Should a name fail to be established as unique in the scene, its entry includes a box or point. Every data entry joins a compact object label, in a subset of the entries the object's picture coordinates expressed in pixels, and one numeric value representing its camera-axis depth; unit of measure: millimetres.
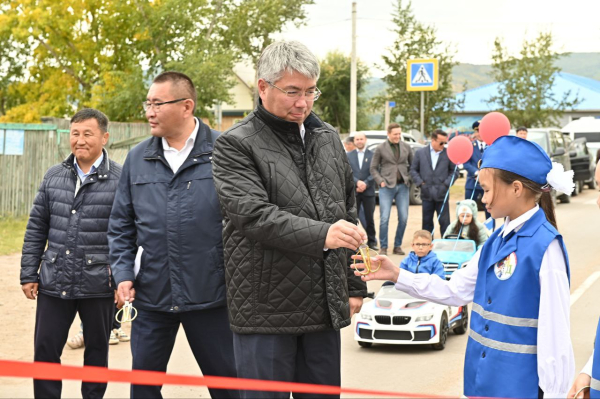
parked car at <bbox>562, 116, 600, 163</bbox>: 34969
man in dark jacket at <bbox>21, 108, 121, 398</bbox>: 5473
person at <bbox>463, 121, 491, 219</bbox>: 14625
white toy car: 7938
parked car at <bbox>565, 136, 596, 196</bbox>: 25609
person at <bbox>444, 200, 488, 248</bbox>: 10461
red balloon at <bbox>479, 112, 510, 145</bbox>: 10398
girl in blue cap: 3246
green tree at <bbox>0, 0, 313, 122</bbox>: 21844
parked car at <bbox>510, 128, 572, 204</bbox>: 20912
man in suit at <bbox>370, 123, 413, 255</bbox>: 14469
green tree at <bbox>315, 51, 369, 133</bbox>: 48656
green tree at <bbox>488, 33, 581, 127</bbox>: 36562
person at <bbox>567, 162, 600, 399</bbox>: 3156
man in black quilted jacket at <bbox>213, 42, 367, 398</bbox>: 3645
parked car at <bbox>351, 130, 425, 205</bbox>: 22641
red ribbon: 2484
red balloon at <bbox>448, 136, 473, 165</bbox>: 12953
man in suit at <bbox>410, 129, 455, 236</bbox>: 13844
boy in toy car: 8180
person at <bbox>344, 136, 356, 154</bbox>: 15812
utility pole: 26734
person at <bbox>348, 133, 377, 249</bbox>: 14820
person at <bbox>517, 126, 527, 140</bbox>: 17502
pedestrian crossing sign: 25375
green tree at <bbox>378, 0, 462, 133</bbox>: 32281
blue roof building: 71875
